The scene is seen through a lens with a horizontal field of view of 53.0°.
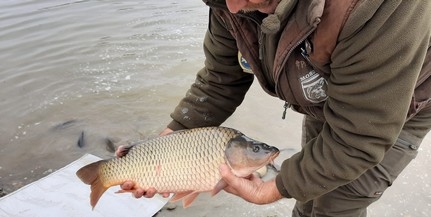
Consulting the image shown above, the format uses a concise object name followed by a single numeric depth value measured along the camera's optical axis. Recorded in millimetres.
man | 1334
